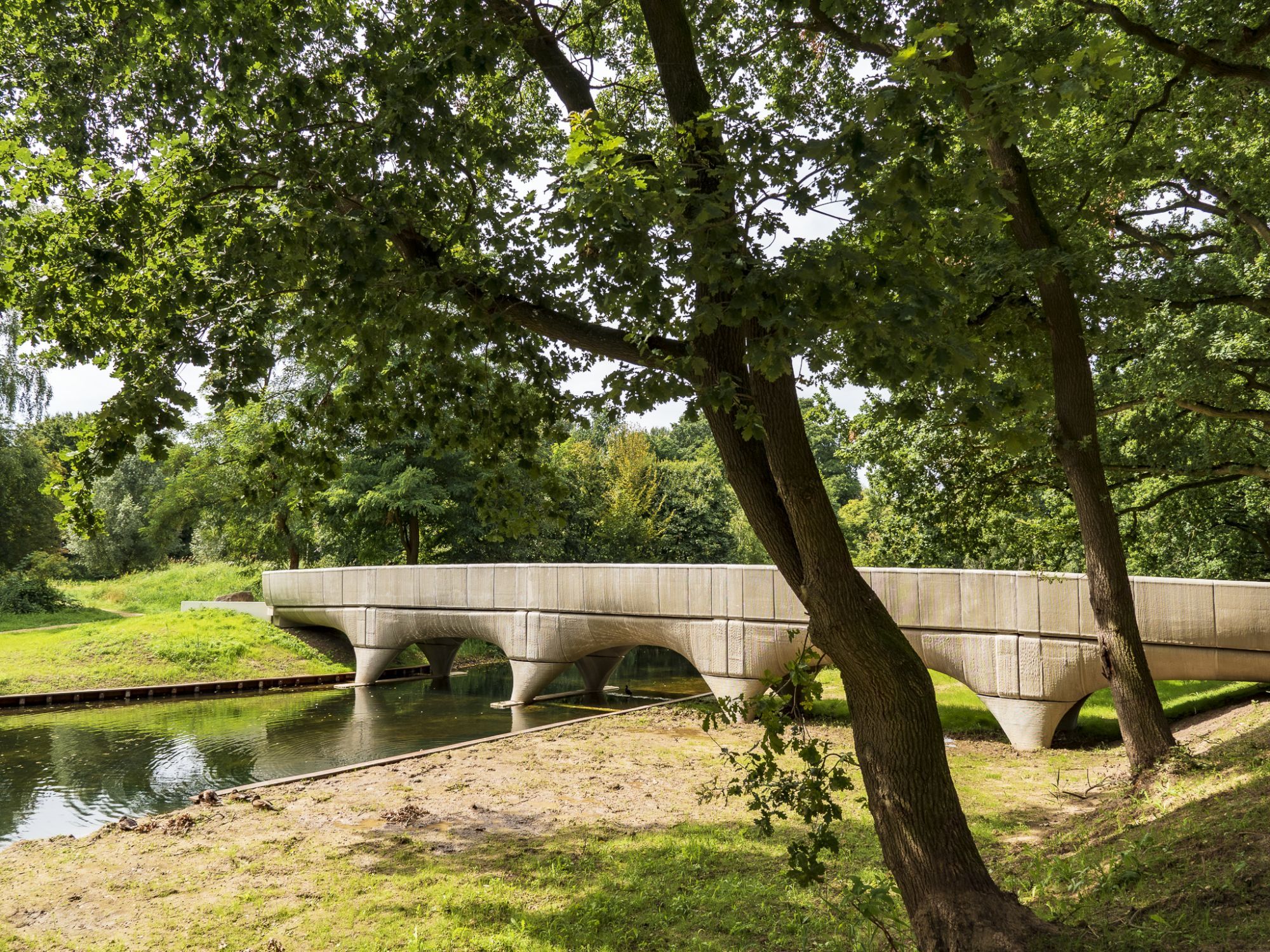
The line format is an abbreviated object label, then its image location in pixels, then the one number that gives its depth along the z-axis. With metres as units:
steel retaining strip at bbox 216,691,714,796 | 11.52
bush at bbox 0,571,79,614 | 29.14
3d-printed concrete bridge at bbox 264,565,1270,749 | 12.55
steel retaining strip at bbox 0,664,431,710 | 20.16
